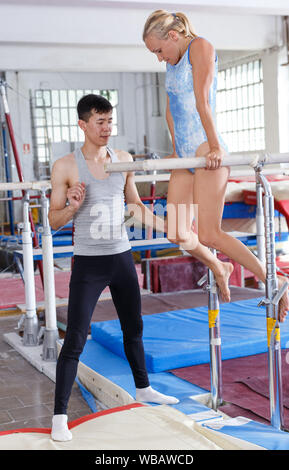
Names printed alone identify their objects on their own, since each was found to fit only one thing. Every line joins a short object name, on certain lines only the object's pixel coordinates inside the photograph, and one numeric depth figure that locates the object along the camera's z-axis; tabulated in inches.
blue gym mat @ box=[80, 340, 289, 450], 94.0
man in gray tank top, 101.8
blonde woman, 104.3
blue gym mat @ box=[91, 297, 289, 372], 139.2
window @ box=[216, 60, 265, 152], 537.6
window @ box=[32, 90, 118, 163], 603.2
